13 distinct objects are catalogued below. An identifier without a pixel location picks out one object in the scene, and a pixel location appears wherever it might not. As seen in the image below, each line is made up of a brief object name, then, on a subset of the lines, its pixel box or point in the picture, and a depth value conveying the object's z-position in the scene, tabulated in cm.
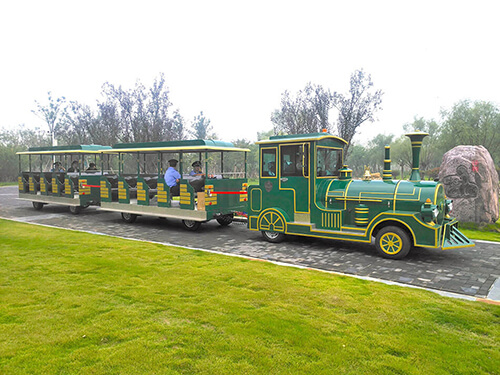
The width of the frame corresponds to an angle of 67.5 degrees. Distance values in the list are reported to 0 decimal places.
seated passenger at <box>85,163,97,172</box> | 1570
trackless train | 767
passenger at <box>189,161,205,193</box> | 1116
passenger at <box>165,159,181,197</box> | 1148
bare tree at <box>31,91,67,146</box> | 4041
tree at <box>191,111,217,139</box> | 3562
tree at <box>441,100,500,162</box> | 3909
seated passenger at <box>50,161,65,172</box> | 1663
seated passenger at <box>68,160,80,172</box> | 1652
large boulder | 1153
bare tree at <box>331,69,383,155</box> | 2314
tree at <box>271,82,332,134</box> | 2370
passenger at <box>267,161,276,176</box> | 928
